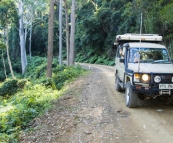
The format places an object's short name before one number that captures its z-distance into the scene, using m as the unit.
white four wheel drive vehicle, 7.06
